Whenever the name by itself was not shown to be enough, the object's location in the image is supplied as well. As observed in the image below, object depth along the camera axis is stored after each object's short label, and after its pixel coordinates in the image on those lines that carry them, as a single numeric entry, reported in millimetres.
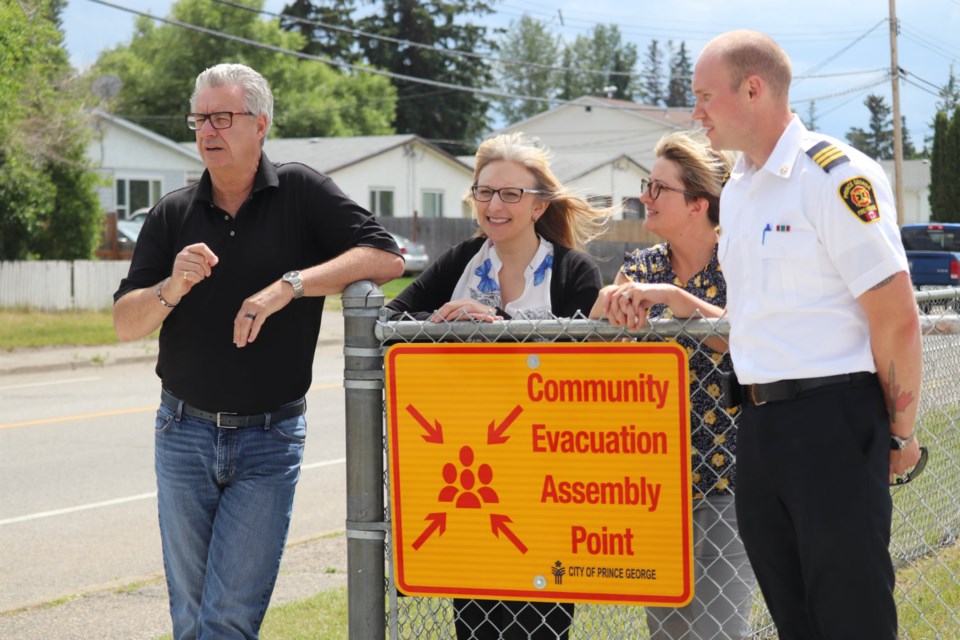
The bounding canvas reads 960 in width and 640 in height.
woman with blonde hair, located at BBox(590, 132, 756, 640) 3117
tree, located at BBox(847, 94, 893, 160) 125938
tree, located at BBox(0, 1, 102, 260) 20297
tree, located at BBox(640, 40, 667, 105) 130125
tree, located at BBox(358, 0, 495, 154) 69250
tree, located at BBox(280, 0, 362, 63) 68062
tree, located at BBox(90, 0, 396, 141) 57469
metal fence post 3270
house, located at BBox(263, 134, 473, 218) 44500
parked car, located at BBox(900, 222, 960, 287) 22500
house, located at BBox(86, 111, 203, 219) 37969
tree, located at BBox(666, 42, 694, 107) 128125
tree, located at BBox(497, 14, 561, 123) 102188
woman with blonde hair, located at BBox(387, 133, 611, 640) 3705
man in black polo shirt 3484
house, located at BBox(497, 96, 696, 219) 61062
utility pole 36500
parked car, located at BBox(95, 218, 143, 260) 30797
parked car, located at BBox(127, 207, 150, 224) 35219
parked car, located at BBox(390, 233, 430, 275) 37147
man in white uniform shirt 2605
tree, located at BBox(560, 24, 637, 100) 103506
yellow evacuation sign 3023
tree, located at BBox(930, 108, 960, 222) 41656
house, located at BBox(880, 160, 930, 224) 69688
